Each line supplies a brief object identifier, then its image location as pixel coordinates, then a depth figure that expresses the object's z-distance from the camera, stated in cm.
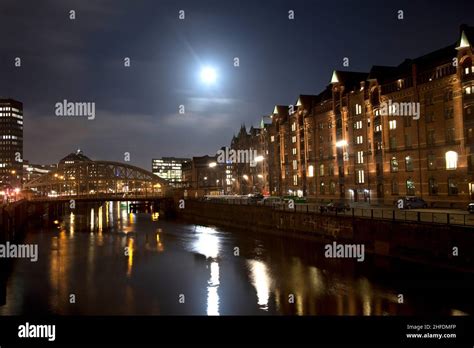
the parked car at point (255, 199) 6906
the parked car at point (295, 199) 6558
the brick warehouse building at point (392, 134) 4450
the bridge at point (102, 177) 12444
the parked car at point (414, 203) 4416
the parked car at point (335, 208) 4434
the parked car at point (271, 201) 6125
